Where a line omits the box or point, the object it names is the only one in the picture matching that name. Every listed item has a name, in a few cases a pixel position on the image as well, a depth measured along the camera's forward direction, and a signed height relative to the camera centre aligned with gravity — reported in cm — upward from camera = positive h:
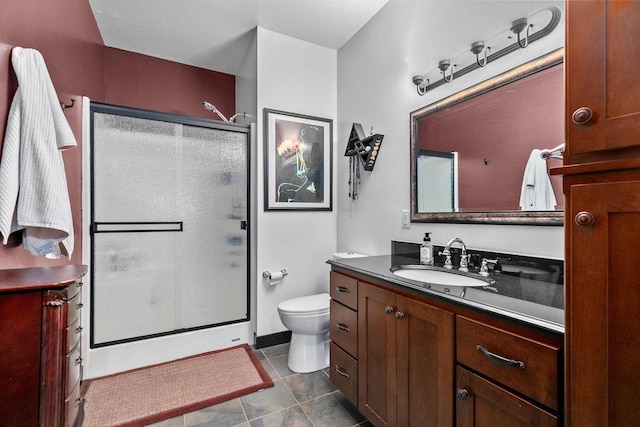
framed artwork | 250 +47
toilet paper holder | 245 -51
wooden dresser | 81 -39
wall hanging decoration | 223 +50
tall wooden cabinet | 56 +1
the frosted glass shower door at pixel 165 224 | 208 -8
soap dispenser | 167 -22
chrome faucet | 147 -22
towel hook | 168 +65
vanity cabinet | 78 -51
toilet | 203 -84
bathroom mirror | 124 +36
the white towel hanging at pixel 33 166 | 108 +18
